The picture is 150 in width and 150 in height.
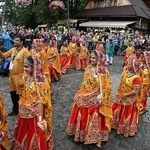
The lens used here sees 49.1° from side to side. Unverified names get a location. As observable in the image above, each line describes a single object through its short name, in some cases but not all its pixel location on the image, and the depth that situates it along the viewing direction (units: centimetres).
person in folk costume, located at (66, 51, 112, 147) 273
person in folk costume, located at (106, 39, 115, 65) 913
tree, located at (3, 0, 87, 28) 1752
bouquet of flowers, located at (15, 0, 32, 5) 918
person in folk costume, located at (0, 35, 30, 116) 321
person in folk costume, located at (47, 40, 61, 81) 576
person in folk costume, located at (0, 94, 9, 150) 215
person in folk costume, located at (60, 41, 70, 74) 747
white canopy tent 1493
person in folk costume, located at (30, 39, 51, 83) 478
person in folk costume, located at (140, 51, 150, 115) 374
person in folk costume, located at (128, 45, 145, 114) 343
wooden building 1563
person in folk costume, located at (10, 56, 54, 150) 226
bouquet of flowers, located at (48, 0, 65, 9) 1285
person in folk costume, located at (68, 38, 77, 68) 788
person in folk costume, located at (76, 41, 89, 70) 779
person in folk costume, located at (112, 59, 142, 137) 306
